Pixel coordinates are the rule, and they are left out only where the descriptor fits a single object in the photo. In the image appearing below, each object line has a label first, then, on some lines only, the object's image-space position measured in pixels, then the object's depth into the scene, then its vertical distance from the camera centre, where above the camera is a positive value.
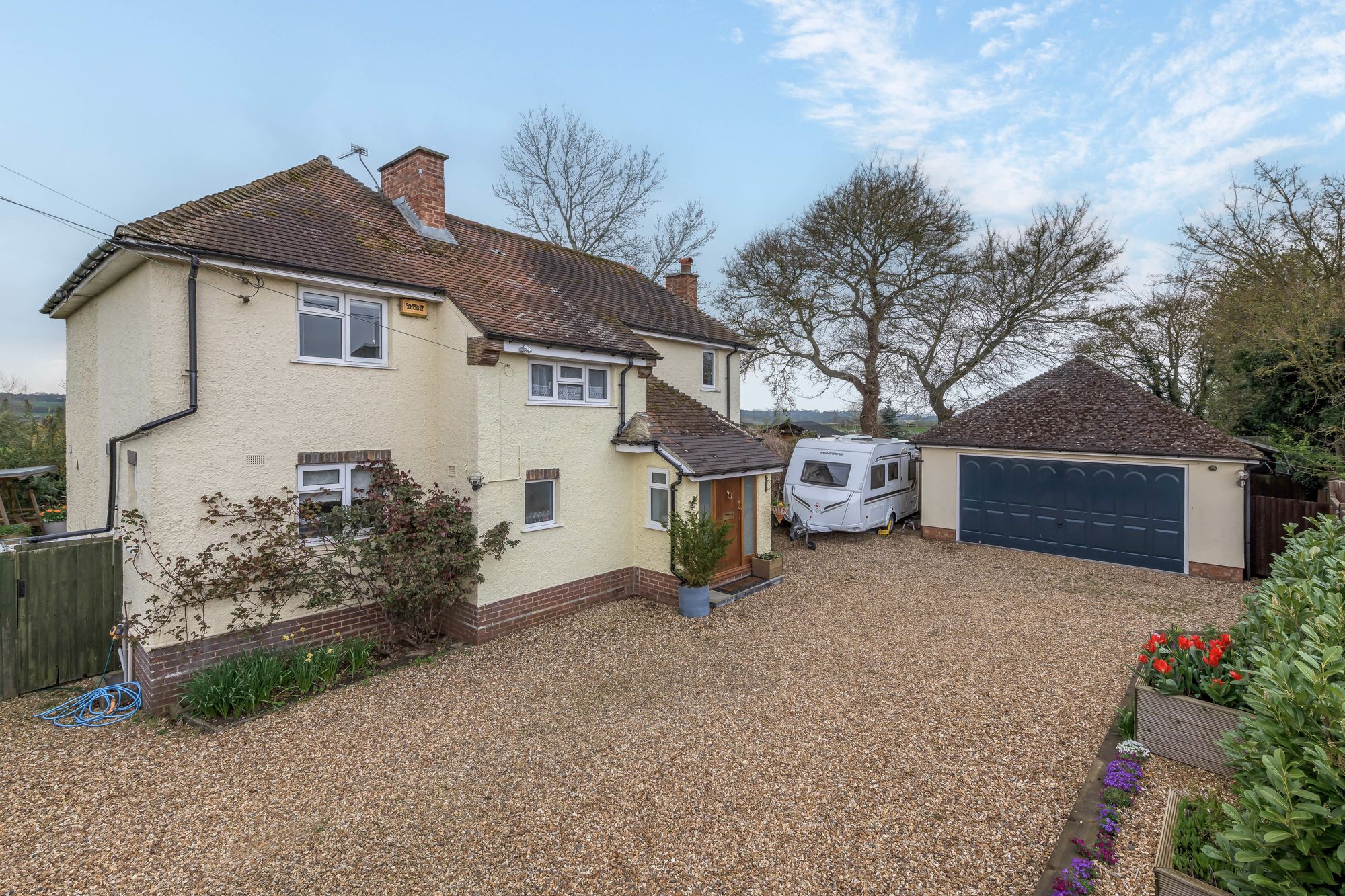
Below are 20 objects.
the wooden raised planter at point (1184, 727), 4.90 -2.53
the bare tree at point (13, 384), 26.04 +2.77
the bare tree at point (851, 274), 22.31 +6.99
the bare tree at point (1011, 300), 21.97 +5.66
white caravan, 15.72 -1.18
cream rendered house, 7.38 +0.82
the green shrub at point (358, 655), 8.19 -3.05
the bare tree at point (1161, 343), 21.50 +3.95
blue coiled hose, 6.99 -3.34
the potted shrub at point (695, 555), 10.14 -1.98
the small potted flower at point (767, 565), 12.29 -2.64
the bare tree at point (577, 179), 21.80 +10.29
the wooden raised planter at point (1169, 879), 3.16 -2.53
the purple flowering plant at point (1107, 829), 3.86 -2.93
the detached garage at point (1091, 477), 12.44 -0.85
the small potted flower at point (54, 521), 14.72 -2.08
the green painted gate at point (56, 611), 7.50 -2.28
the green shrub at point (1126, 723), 5.75 -2.85
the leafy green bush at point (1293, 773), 2.63 -1.66
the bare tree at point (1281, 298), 12.66 +3.37
